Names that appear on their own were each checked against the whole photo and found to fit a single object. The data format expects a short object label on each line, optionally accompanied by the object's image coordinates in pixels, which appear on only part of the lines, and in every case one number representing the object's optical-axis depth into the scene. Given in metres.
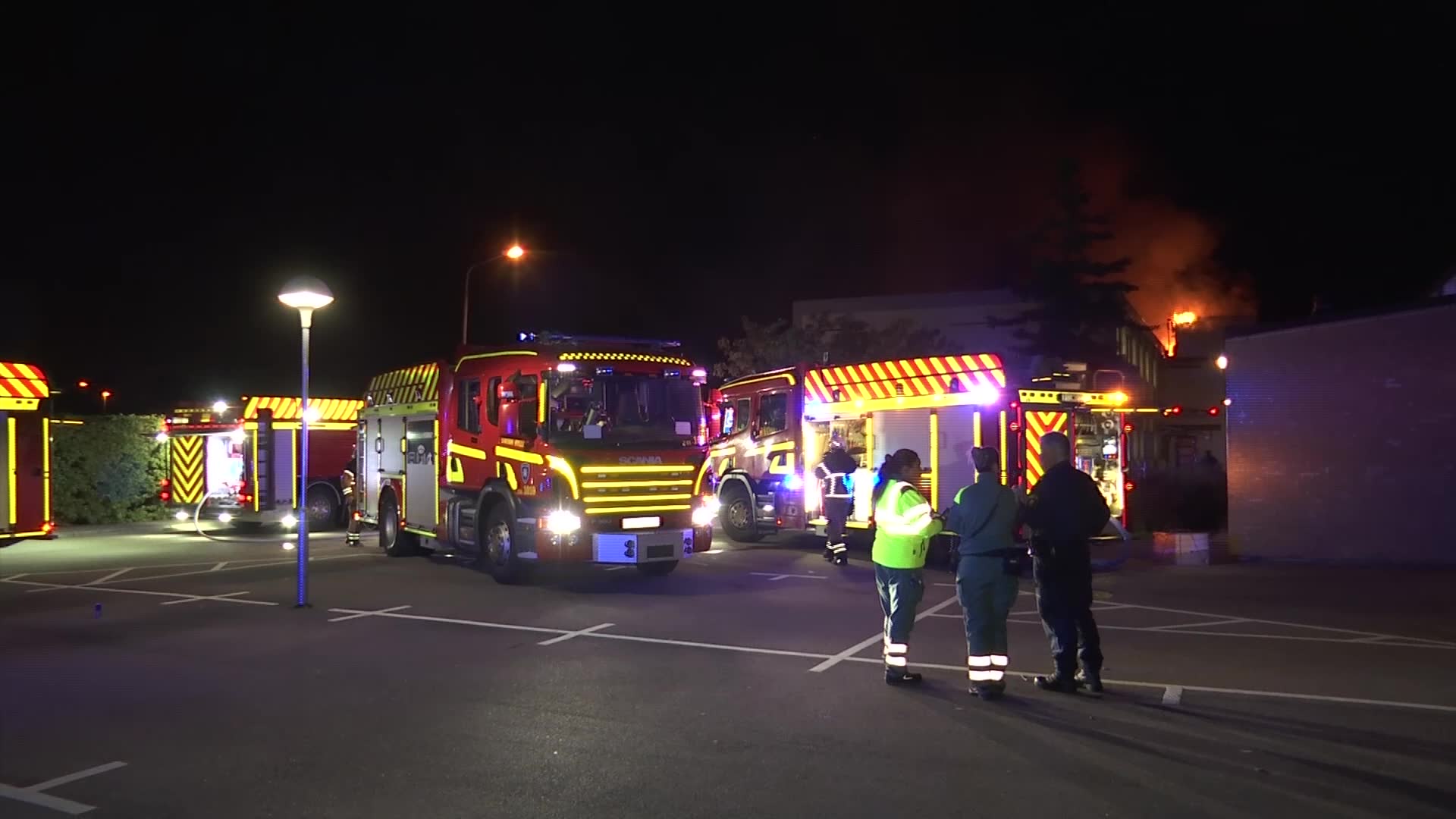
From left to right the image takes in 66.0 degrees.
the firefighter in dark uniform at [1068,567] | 7.48
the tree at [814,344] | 38.16
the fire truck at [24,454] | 16.94
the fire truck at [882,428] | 14.81
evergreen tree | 39.03
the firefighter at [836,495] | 15.27
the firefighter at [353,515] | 18.80
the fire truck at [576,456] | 12.95
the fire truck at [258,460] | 22.72
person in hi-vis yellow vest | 7.74
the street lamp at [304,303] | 11.42
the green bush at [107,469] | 23.84
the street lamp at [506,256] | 22.23
